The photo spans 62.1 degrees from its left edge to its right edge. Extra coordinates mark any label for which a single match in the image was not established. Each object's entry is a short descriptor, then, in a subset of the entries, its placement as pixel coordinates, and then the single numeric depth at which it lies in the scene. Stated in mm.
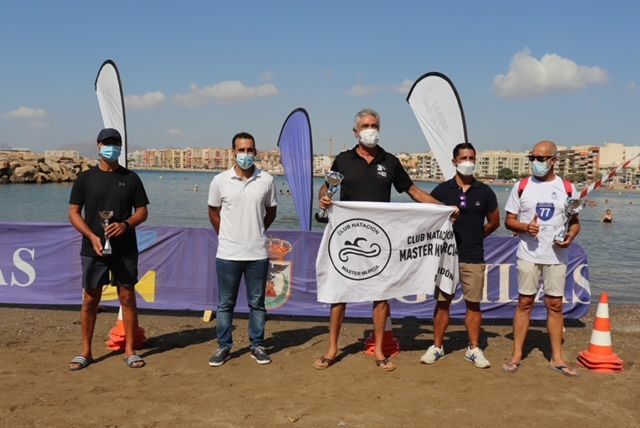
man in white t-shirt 4766
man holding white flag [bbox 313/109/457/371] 4874
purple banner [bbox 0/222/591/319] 6922
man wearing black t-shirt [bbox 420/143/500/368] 4961
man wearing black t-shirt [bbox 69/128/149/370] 4629
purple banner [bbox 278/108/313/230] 8234
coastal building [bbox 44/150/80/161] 100700
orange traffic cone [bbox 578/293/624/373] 4863
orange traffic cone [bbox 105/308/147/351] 5242
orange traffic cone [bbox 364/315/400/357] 5234
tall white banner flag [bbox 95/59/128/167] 6699
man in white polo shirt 4805
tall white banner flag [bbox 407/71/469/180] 7039
